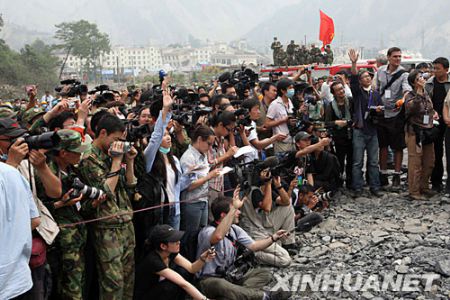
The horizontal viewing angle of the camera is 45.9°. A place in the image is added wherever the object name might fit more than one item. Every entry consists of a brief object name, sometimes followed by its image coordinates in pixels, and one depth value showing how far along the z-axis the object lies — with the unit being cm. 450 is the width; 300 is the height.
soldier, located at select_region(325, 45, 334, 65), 1615
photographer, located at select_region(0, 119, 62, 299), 288
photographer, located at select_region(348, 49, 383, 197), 710
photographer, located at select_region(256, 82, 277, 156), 691
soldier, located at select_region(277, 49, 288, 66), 1697
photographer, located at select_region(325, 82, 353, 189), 729
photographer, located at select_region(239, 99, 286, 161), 606
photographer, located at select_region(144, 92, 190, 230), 419
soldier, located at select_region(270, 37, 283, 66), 1708
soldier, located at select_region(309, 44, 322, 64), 1644
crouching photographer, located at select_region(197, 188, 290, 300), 441
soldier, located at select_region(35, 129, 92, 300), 339
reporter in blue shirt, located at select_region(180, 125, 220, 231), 475
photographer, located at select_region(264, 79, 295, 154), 678
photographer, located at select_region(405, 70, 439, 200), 674
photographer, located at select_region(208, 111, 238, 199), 515
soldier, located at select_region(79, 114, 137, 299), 371
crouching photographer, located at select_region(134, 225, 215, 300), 402
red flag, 1466
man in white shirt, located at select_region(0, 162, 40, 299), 267
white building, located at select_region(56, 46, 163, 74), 15575
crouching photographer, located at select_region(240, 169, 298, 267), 531
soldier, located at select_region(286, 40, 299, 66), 1671
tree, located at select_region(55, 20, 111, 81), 7781
